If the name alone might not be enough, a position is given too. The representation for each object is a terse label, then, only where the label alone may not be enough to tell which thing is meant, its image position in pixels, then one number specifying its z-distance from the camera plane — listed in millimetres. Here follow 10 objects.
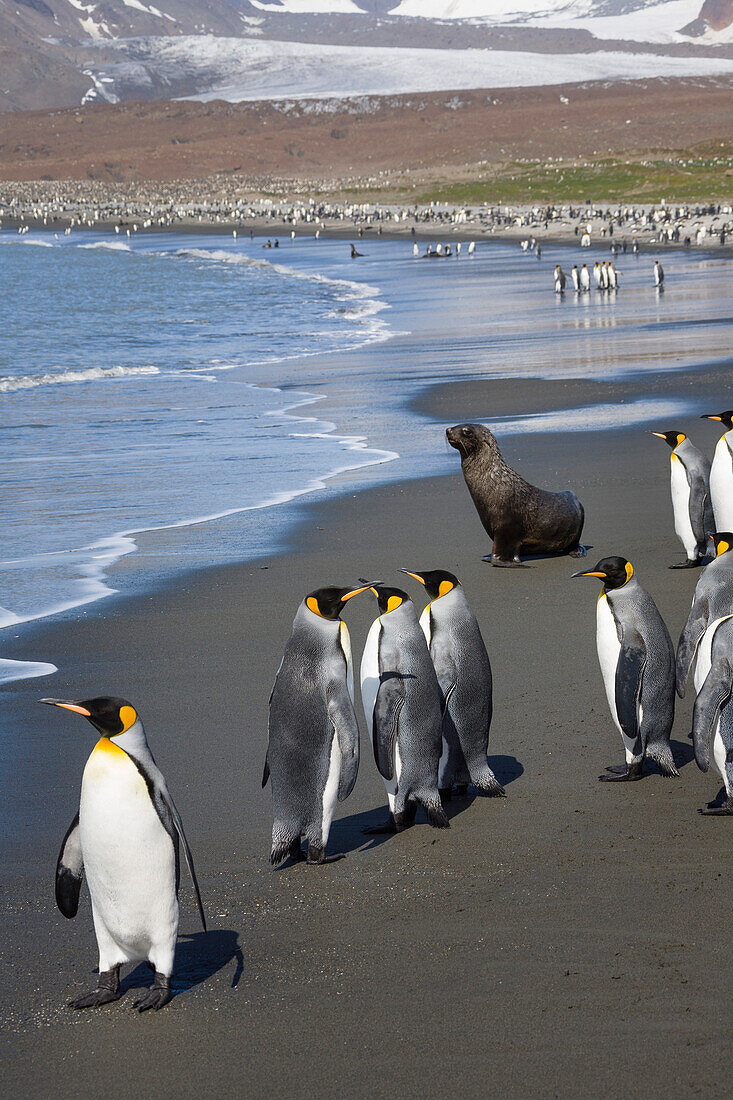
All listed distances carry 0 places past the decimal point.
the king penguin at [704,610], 9734
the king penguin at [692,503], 15234
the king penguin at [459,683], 9336
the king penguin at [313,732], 8414
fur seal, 16312
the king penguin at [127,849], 7023
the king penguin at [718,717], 8578
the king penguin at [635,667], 9375
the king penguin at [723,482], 14789
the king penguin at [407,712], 8820
